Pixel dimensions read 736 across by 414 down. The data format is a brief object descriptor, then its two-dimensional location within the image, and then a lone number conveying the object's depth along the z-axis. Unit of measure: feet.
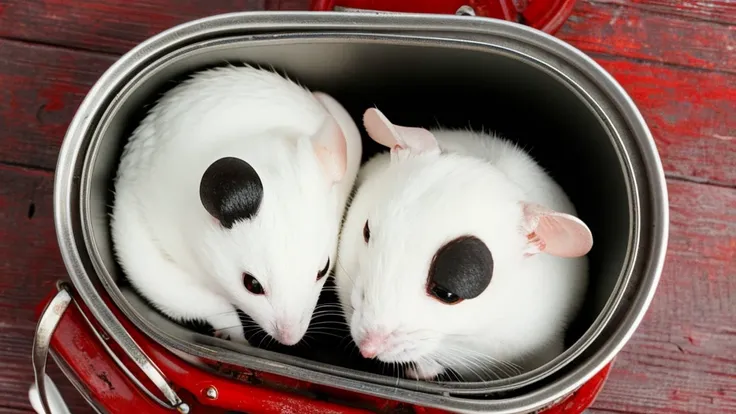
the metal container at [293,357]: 0.83
